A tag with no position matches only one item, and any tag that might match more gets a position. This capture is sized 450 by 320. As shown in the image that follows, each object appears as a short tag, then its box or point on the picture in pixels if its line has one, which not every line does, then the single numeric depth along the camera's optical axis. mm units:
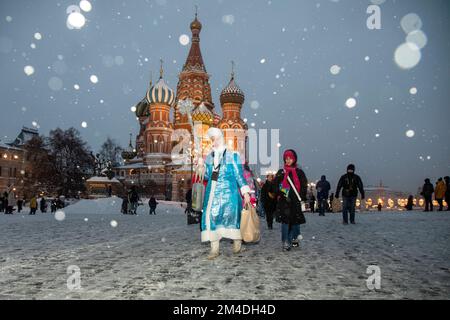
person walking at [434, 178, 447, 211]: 17516
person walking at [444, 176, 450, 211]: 16750
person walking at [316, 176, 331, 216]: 17438
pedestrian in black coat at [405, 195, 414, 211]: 25844
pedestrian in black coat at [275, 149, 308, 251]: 6465
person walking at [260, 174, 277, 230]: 11019
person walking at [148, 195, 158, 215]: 24683
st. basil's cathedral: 64500
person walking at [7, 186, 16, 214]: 24095
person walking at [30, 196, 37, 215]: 23156
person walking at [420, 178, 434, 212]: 17625
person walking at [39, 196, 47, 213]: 27938
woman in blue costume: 5859
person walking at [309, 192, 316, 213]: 26322
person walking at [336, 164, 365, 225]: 11102
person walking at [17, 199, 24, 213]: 26738
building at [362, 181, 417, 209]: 135625
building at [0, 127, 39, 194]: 63688
